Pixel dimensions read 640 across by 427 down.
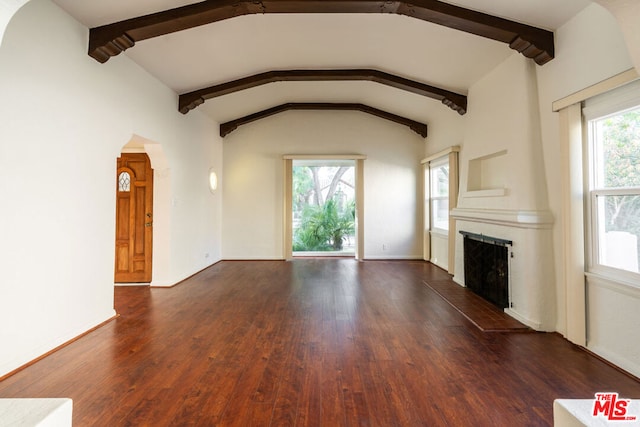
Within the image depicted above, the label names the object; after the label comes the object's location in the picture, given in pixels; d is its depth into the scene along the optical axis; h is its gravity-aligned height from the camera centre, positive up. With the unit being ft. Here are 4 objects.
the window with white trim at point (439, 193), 18.81 +1.72
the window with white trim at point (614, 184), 7.32 +0.93
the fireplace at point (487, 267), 11.32 -1.91
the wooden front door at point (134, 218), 15.25 +0.13
